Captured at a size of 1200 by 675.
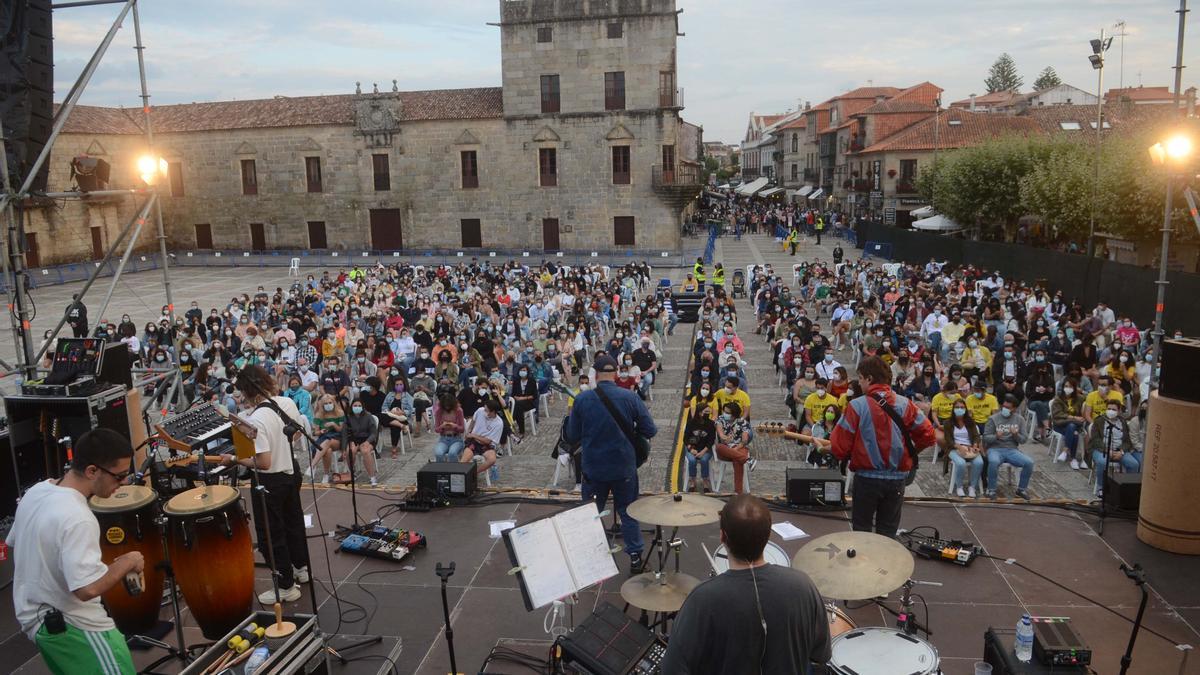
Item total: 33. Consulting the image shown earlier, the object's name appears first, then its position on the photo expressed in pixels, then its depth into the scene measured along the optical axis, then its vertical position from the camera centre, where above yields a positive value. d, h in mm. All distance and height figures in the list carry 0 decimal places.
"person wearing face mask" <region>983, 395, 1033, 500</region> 9594 -2856
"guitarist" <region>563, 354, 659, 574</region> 6566 -1745
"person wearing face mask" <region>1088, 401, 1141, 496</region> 9523 -2949
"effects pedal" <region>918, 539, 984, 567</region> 6820 -2907
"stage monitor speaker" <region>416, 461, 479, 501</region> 8414 -2680
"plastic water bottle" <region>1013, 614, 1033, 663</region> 4797 -2589
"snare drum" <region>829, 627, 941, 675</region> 4336 -2447
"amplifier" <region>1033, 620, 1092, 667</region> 4680 -2582
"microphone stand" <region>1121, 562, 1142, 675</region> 4625 -2342
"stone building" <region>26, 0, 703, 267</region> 38938 +3805
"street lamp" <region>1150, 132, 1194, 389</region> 8656 +456
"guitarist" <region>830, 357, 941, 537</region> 5996 -1676
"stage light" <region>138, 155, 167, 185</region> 10062 +902
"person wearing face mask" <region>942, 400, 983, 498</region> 9797 -2917
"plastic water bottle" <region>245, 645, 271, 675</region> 4445 -2395
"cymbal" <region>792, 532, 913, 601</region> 4336 -1963
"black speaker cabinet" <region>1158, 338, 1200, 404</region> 6734 -1386
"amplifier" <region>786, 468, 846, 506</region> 7992 -2720
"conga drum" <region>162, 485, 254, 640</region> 5578 -2256
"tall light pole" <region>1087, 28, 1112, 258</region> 22312 +4298
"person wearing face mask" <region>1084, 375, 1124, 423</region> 10516 -2490
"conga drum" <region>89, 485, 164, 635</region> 5719 -2217
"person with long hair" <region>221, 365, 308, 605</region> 6004 -1873
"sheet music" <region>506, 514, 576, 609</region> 4637 -1987
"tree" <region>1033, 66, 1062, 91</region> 100062 +16804
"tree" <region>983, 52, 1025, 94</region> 96562 +16813
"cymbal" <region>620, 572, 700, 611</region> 4801 -2275
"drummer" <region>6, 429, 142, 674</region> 3977 -1635
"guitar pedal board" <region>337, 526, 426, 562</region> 7125 -2839
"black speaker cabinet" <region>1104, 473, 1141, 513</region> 7781 -2763
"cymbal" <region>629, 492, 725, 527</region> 5227 -1930
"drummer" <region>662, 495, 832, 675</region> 3109 -1552
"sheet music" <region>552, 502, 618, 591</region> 4816 -1957
